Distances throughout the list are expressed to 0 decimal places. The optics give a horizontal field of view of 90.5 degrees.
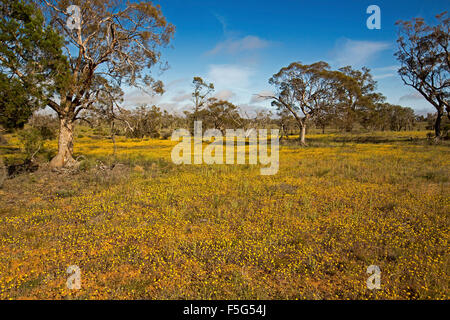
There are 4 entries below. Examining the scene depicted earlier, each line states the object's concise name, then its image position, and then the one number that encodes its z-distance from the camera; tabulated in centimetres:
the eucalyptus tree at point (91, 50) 1325
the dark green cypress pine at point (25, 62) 1034
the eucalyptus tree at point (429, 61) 2703
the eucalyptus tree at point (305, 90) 3025
